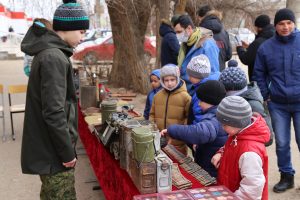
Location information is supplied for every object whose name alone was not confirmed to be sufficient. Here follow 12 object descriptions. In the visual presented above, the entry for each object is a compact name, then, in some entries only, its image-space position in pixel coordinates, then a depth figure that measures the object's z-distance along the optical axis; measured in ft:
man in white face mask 14.94
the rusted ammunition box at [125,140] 8.98
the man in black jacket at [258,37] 16.37
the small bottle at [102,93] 16.37
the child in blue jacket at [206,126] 9.36
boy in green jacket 7.72
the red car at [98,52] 57.26
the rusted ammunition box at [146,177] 7.82
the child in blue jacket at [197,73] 11.48
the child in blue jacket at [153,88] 14.70
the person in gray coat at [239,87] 9.90
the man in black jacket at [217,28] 18.11
